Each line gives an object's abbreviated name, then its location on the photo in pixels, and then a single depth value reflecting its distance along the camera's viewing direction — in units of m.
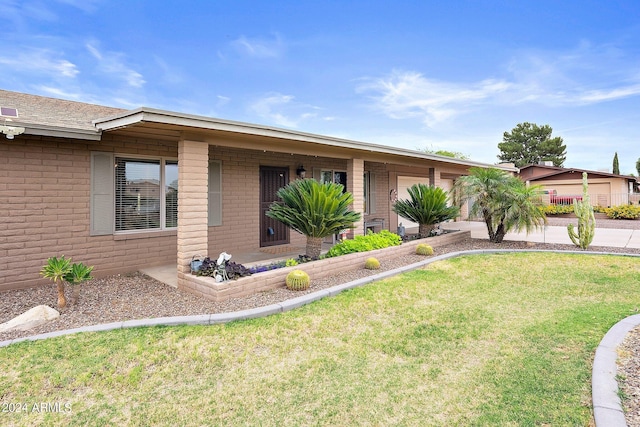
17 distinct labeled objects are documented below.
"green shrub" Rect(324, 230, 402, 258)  7.04
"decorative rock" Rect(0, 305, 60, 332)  3.84
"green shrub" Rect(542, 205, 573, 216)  19.77
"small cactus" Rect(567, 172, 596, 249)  8.80
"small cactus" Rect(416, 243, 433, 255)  8.22
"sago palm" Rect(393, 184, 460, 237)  9.25
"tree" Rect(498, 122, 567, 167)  38.38
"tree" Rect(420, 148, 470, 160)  42.26
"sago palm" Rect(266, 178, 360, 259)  6.38
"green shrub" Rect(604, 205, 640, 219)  16.95
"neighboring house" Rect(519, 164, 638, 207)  21.64
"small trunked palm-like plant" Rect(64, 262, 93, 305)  4.38
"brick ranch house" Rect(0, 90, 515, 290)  5.28
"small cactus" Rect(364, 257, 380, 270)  6.80
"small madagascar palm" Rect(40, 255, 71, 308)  4.27
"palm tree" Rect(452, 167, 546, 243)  9.15
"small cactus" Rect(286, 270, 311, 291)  5.30
